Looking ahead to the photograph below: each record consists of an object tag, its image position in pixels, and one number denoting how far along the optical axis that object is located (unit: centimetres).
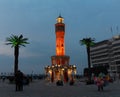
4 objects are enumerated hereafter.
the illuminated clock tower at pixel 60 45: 4883
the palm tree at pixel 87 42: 3401
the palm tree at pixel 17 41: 2942
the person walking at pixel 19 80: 1257
